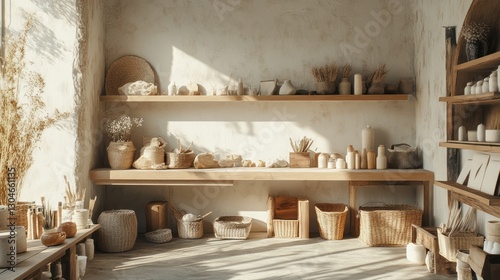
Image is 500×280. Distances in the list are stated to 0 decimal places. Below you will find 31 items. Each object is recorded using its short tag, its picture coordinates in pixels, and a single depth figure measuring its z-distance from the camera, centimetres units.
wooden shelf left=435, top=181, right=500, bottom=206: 393
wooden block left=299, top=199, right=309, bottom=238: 617
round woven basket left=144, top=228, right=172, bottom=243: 599
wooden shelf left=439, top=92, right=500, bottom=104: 405
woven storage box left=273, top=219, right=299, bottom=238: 622
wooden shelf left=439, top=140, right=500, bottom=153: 402
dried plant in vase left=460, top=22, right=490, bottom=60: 468
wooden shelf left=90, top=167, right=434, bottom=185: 595
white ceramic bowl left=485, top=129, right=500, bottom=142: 415
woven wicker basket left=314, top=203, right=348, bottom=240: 604
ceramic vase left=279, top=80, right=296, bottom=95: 625
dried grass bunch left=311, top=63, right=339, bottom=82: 630
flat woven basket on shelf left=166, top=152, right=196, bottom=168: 614
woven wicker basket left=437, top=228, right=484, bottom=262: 451
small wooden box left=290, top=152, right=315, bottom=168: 633
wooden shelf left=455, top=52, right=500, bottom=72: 408
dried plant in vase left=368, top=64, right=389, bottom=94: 621
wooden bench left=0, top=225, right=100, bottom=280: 340
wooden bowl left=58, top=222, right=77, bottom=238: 439
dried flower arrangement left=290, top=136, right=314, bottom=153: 637
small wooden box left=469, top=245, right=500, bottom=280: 309
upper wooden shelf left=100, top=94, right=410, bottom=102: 618
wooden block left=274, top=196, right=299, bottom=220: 642
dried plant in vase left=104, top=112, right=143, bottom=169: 611
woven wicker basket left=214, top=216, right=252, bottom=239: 614
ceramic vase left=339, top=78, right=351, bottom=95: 627
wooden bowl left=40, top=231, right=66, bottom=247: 407
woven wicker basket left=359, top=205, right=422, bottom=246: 577
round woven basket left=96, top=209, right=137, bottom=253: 556
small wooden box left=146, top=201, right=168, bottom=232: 624
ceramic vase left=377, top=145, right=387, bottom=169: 617
